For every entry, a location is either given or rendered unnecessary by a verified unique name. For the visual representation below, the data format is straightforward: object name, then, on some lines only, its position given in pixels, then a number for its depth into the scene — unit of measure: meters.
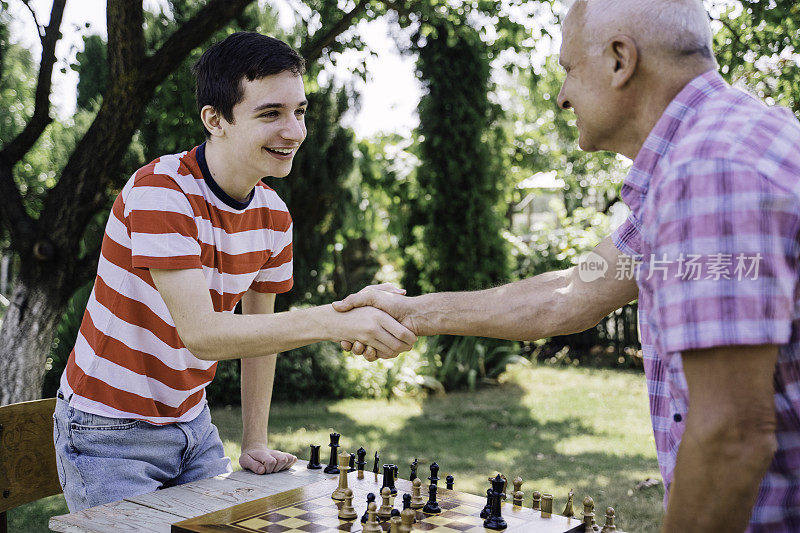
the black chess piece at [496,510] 2.38
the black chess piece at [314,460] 3.16
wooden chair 3.13
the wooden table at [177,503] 2.39
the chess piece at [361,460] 2.99
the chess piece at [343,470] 2.71
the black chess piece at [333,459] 3.07
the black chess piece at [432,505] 2.50
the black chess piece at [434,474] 2.64
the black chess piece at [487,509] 2.45
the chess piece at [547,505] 2.51
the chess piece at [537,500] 2.63
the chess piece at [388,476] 2.78
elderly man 1.44
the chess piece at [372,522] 2.22
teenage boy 2.61
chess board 2.32
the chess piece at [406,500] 2.43
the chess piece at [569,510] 2.65
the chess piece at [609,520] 2.48
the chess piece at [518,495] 2.65
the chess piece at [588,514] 2.46
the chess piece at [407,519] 2.22
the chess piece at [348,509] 2.45
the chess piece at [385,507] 2.43
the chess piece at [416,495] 2.53
